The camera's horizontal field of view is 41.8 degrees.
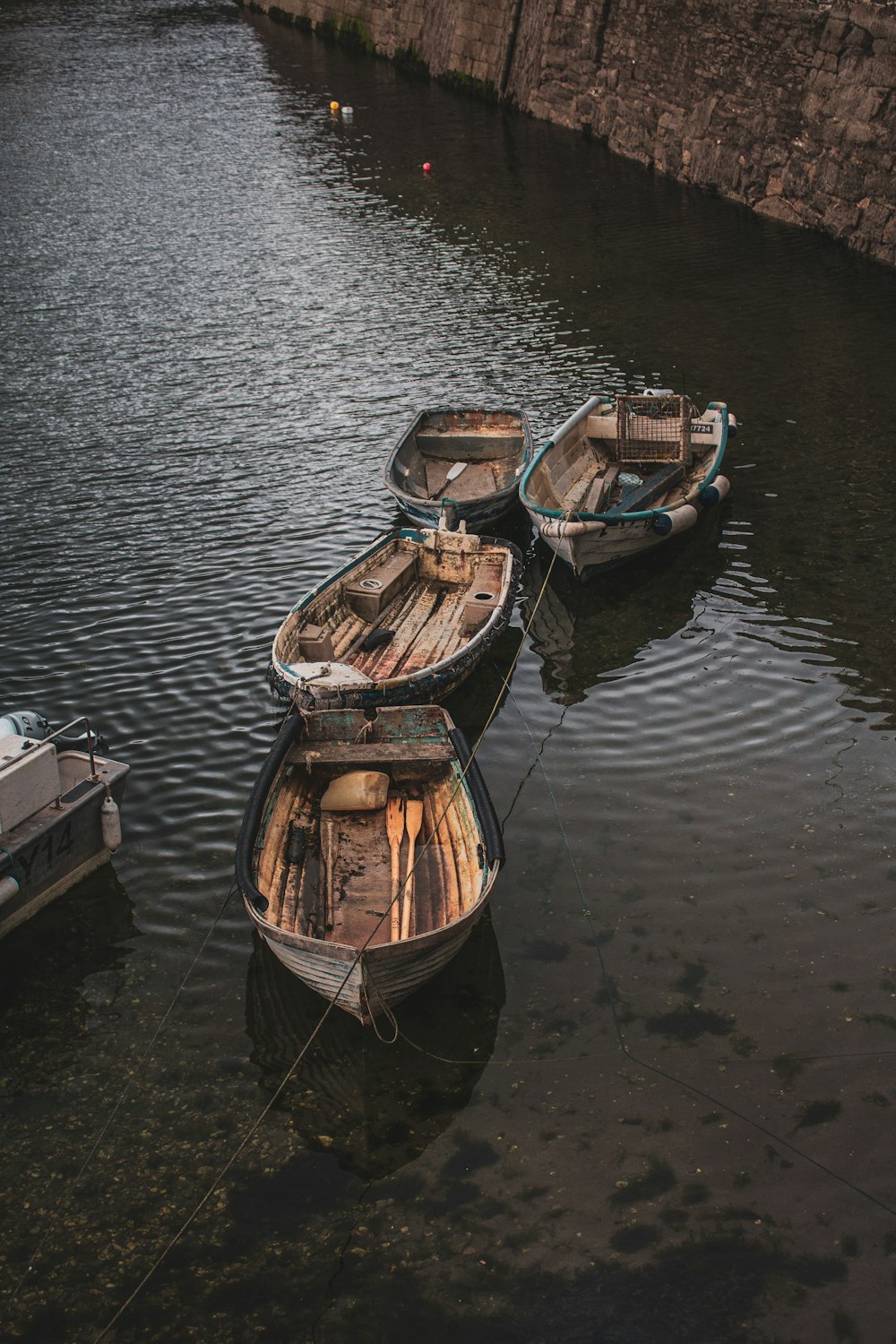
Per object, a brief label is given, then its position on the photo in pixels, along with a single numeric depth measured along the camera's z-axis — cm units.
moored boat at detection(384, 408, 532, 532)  1769
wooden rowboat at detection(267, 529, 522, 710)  1315
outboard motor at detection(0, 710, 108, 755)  1179
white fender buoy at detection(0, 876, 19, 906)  1017
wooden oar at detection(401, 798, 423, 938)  1073
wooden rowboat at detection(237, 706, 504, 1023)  932
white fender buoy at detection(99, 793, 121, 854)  1127
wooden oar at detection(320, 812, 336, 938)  1030
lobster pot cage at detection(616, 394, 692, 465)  1941
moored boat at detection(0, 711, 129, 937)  1049
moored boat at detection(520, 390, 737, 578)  1648
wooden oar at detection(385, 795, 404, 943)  1033
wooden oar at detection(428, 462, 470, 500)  1924
